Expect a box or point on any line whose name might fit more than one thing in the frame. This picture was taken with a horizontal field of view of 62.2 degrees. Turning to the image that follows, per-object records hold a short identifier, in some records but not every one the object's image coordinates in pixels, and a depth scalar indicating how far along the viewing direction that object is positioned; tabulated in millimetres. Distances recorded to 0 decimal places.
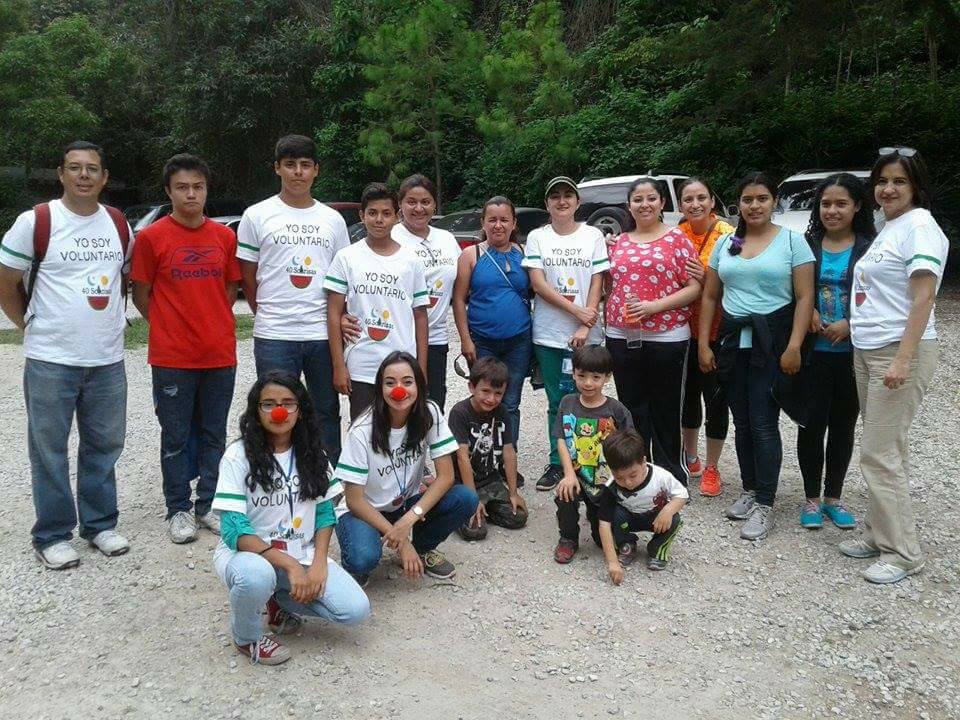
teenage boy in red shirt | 3811
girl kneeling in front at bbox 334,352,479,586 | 3434
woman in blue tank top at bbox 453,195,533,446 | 4406
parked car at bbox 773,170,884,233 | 10789
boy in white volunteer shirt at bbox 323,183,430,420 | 3910
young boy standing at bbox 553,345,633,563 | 3814
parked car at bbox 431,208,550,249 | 12203
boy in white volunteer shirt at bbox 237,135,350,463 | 3898
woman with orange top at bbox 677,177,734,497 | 4469
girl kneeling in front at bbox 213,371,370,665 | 2961
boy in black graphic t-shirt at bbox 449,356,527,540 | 4020
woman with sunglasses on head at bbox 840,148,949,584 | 3371
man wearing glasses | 3572
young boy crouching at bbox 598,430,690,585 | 3590
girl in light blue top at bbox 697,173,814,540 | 3949
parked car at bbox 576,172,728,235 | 11227
